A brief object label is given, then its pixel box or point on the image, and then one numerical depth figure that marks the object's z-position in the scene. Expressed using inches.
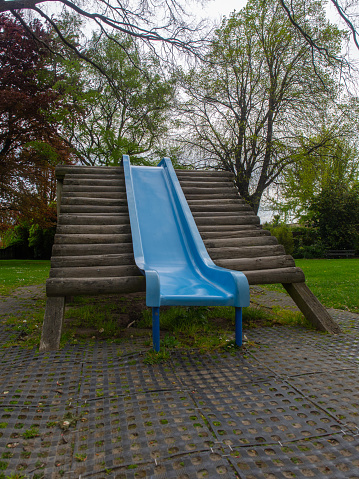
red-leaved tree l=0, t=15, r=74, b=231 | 560.4
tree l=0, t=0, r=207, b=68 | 237.6
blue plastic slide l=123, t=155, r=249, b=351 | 131.6
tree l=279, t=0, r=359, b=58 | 184.2
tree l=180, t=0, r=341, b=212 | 565.0
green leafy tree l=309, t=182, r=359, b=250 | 659.4
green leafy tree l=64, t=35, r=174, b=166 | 623.5
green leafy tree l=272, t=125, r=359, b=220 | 556.7
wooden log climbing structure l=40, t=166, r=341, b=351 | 148.3
